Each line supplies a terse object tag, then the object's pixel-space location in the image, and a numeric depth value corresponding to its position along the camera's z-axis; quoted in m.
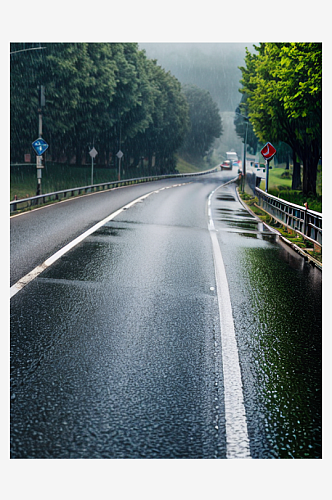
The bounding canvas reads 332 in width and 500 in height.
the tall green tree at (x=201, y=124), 137.88
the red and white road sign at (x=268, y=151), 29.88
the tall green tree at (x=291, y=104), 24.06
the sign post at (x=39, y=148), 30.16
